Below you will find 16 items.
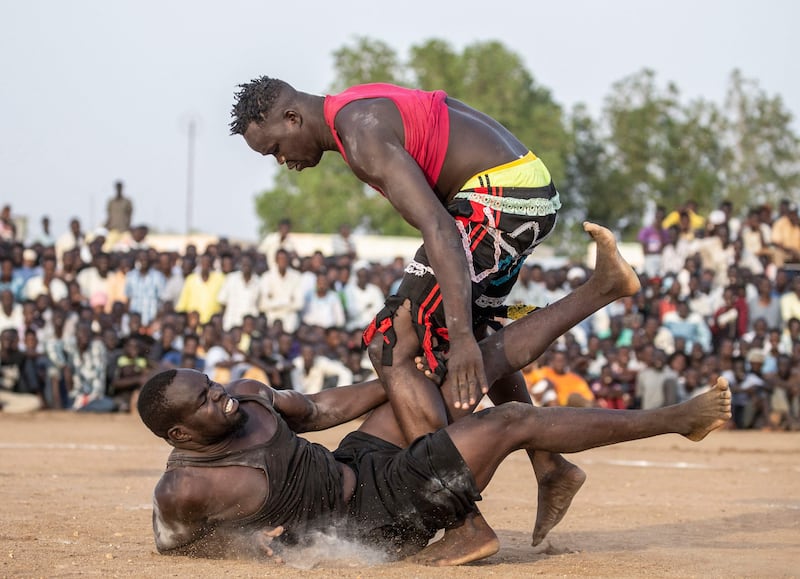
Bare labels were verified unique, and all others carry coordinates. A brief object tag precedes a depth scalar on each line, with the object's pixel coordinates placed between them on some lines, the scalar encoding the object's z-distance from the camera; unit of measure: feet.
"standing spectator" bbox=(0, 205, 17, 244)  54.17
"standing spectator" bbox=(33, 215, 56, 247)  55.39
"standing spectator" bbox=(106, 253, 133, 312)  49.08
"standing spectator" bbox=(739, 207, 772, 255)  53.42
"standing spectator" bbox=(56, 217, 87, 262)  53.72
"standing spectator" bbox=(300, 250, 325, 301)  48.62
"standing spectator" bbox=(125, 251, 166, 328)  49.03
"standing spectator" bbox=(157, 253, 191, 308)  49.73
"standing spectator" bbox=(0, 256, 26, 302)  48.70
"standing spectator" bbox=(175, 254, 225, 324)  48.80
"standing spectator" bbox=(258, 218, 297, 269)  51.78
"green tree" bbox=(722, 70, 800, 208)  136.36
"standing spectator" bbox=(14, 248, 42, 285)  49.42
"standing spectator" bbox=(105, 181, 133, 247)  59.00
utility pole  141.18
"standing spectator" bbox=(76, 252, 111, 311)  49.11
